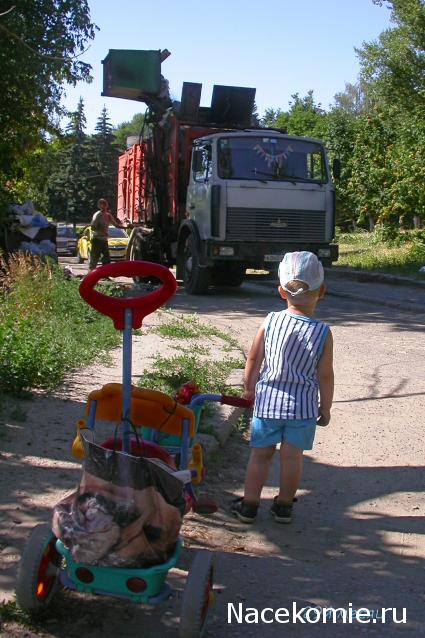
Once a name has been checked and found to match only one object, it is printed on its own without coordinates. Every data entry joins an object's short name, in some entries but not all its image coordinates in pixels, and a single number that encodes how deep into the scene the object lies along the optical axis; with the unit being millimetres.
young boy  4367
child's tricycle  3137
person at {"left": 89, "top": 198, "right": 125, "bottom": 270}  18828
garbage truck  15102
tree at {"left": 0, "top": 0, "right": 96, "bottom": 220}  16109
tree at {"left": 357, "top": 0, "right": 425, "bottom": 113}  35531
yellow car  28519
